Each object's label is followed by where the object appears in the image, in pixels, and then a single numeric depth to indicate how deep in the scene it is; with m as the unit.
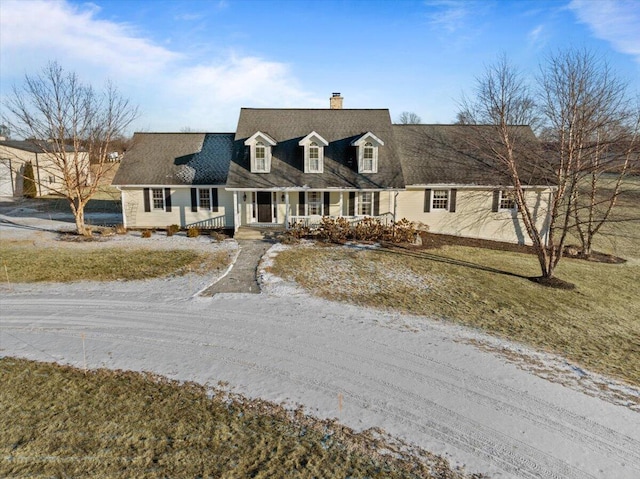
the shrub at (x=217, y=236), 20.83
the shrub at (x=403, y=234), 20.53
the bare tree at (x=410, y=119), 99.75
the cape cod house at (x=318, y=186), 22.25
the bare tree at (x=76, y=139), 21.06
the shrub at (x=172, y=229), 21.89
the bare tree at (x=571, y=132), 15.34
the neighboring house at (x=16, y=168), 37.34
